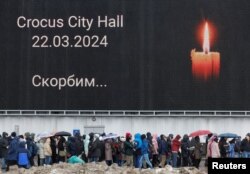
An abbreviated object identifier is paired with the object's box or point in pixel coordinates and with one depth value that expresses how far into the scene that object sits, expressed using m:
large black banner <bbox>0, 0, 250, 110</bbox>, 36.88
